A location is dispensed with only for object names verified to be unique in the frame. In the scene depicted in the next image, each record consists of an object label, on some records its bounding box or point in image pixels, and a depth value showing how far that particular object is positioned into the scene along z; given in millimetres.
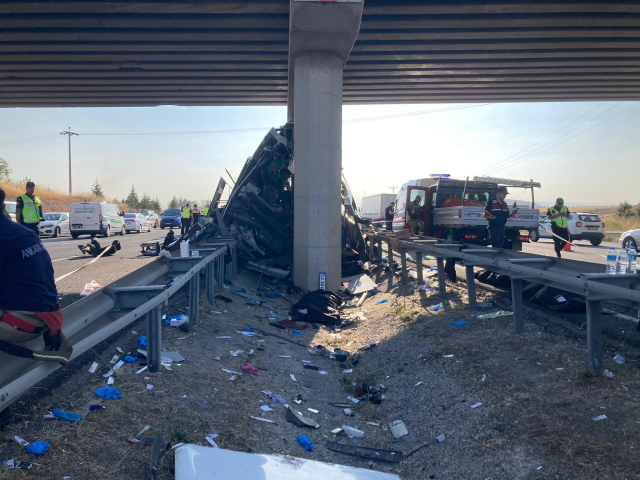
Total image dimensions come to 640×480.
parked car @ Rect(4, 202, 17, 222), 22106
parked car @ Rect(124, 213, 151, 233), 31281
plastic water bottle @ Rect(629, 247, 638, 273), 5314
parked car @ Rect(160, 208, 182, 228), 39281
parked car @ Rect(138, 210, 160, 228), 45509
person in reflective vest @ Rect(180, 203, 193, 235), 21219
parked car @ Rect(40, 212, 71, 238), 26125
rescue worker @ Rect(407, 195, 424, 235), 15234
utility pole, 58594
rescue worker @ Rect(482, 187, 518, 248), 9898
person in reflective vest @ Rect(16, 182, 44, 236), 11961
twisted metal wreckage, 10930
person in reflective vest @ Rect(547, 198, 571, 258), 12086
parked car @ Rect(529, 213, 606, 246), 22797
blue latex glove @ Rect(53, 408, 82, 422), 3158
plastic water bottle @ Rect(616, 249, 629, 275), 5207
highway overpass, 9672
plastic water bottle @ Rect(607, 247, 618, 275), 5125
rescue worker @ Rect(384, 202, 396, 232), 23594
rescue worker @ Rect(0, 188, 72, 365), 3045
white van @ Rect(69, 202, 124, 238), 23375
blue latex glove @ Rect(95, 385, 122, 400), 3557
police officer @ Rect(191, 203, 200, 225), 21359
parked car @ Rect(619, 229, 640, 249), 17250
